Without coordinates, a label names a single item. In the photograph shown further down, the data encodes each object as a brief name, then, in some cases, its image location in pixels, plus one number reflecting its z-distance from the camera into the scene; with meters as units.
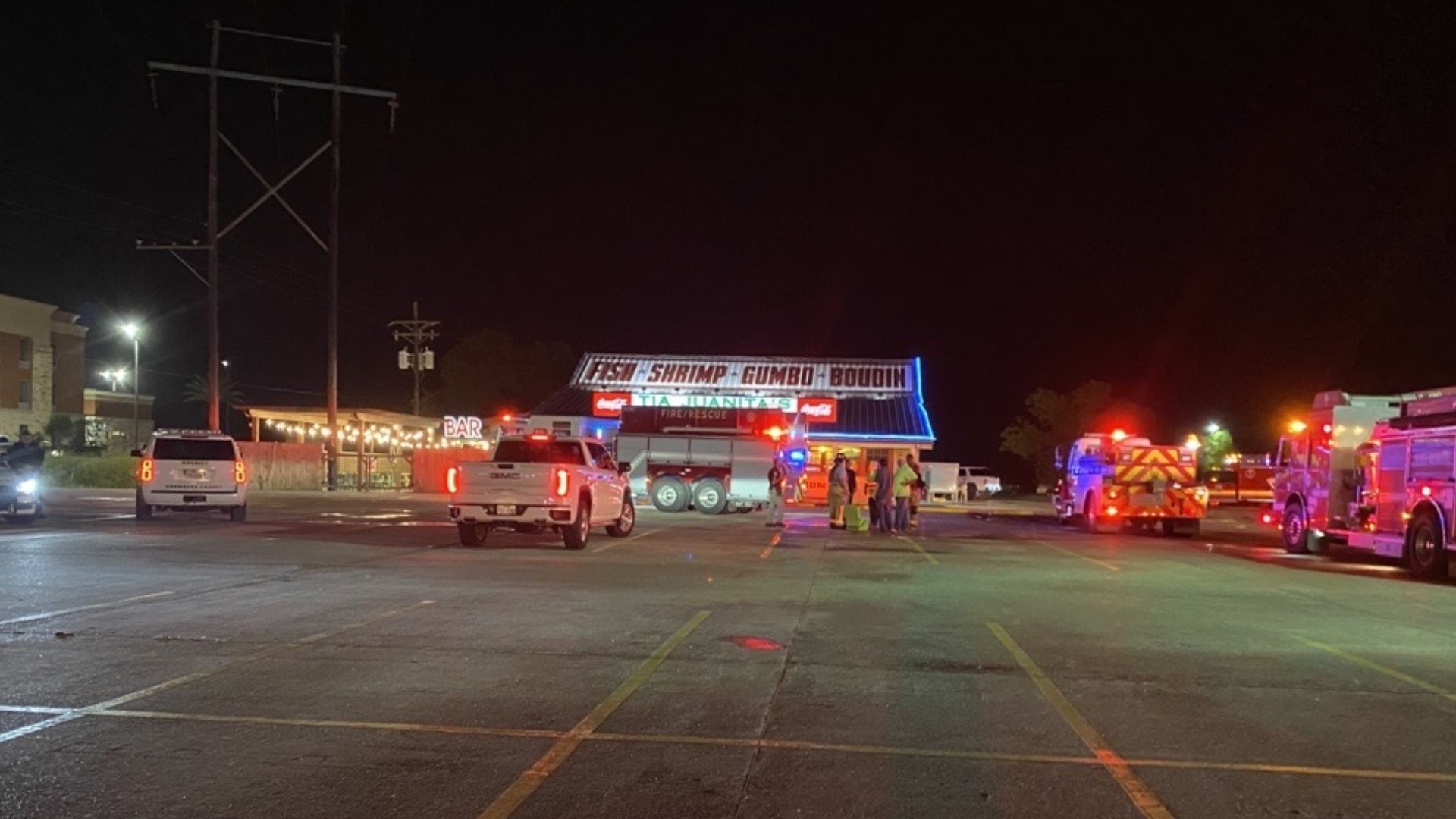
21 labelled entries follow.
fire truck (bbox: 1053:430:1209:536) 27.55
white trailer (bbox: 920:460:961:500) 50.84
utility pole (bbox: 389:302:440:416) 49.69
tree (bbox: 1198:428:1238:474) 58.28
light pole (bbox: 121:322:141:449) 66.12
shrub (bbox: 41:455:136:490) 39.69
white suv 22.86
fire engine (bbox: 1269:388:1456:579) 17.95
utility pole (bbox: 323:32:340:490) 36.28
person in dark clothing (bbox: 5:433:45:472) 21.83
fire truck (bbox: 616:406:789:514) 32.06
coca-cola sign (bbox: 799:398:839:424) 39.88
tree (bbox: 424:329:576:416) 67.50
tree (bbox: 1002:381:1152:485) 64.94
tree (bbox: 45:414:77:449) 59.09
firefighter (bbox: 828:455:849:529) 26.73
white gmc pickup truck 18.05
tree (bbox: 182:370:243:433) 90.31
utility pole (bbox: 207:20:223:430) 33.16
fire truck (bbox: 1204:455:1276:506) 47.53
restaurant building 40.38
